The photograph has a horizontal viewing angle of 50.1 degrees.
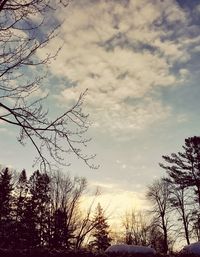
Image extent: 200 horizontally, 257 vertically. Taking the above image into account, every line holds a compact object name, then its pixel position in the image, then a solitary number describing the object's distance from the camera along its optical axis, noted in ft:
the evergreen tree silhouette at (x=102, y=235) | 96.61
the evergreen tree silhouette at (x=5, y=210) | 53.19
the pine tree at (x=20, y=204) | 62.79
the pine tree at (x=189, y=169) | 62.79
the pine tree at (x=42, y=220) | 70.86
